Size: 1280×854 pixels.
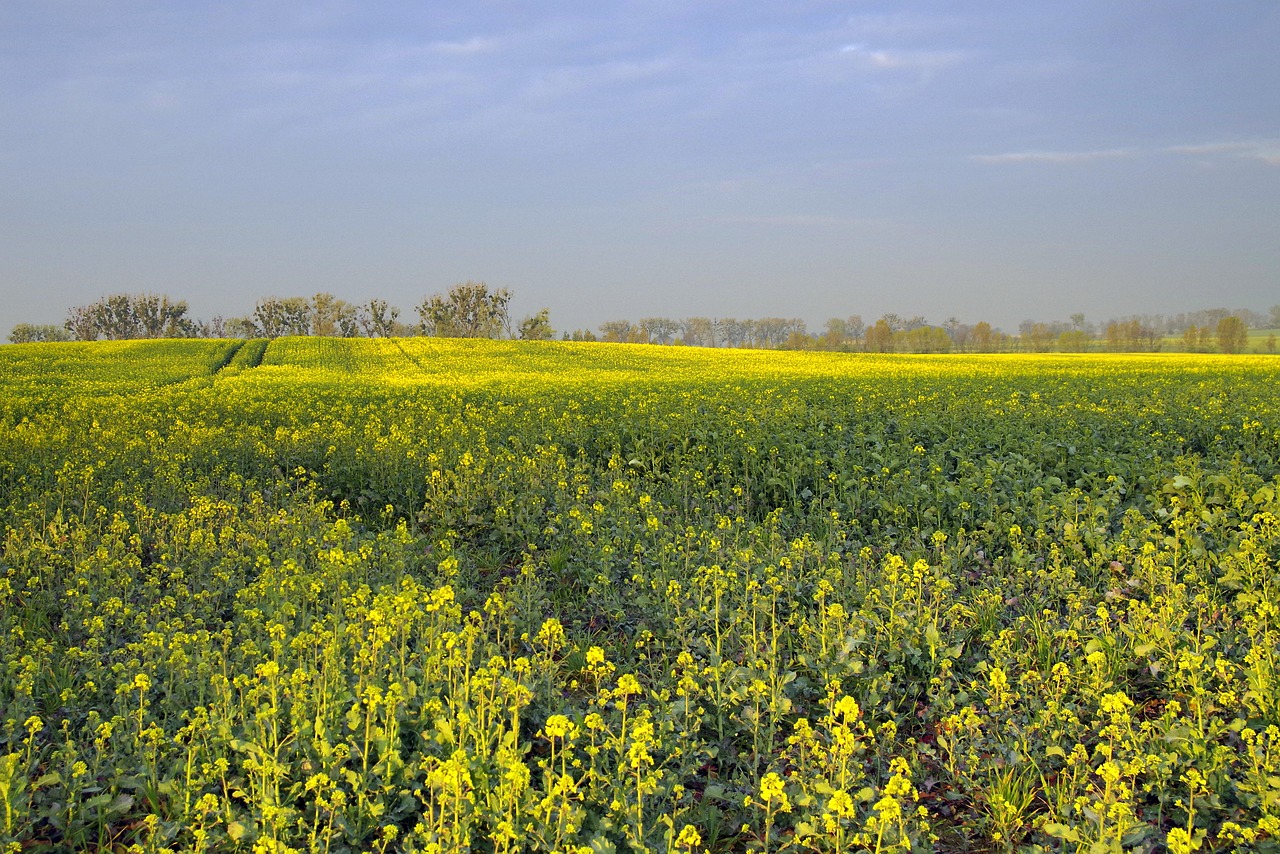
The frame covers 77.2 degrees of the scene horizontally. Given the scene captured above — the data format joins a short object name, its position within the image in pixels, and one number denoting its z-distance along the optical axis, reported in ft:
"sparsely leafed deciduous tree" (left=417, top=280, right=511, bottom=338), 355.77
